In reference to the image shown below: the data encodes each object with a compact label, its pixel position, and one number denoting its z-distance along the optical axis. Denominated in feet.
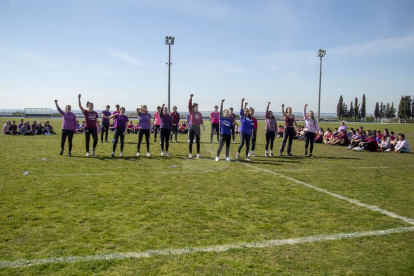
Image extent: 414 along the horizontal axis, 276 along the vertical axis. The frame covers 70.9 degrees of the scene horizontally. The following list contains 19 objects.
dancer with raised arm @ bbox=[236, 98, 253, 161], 37.24
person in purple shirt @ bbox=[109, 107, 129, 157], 39.24
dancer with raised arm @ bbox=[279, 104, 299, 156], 42.24
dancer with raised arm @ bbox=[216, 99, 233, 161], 35.58
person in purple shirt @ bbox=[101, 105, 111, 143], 51.89
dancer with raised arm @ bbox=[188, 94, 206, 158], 37.37
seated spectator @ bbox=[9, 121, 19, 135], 77.15
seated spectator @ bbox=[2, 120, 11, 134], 77.56
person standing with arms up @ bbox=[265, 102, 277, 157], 41.63
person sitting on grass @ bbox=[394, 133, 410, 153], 52.16
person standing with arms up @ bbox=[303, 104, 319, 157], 41.78
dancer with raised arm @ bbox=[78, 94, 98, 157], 37.96
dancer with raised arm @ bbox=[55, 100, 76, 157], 38.22
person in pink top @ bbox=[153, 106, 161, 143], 51.75
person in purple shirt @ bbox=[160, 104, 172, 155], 40.19
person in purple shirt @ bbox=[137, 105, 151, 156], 39.58
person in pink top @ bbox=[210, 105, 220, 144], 56.24
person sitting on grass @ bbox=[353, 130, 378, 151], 54.10
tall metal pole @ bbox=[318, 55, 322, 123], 140.79
